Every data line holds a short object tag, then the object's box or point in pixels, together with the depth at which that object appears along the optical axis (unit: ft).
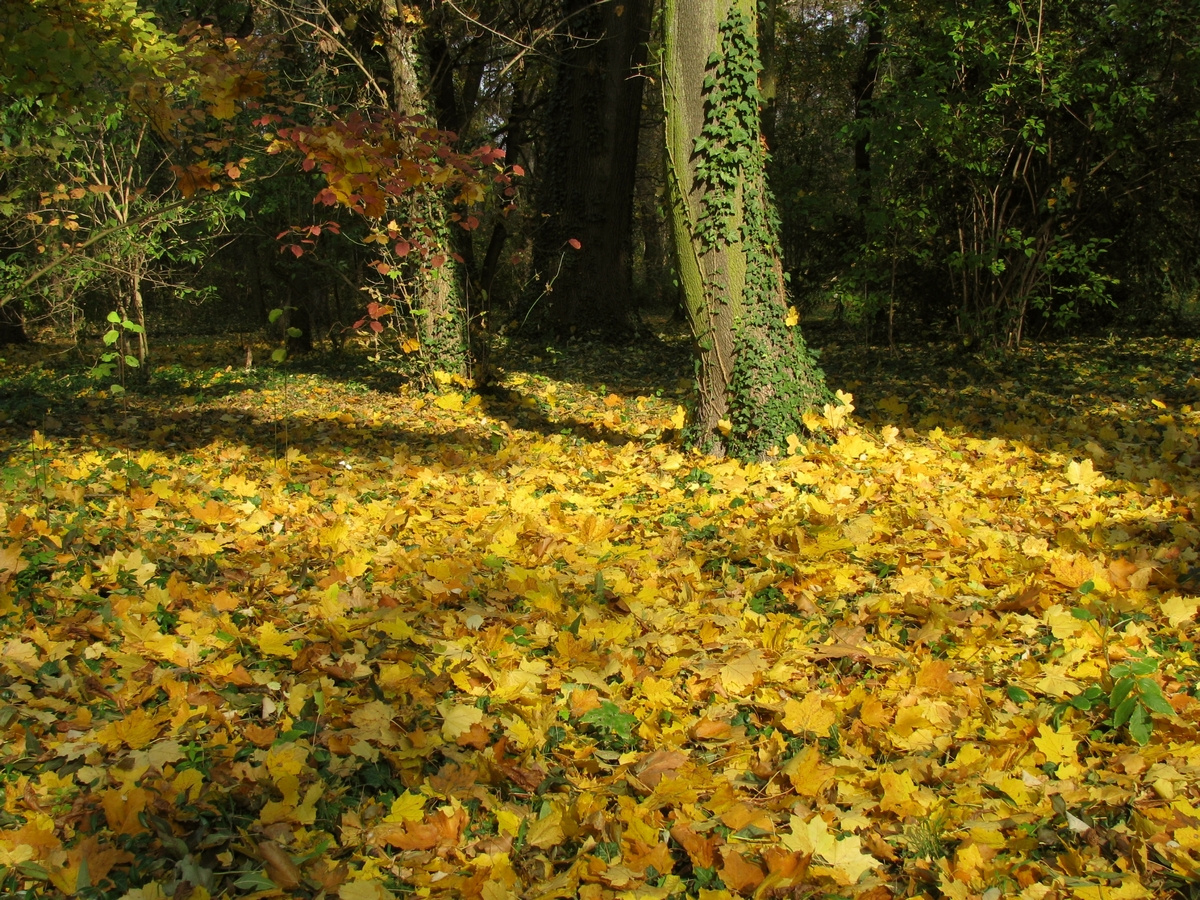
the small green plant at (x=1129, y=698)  8.03
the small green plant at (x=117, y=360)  22.31
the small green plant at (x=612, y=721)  8.66
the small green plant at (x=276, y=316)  29.12
